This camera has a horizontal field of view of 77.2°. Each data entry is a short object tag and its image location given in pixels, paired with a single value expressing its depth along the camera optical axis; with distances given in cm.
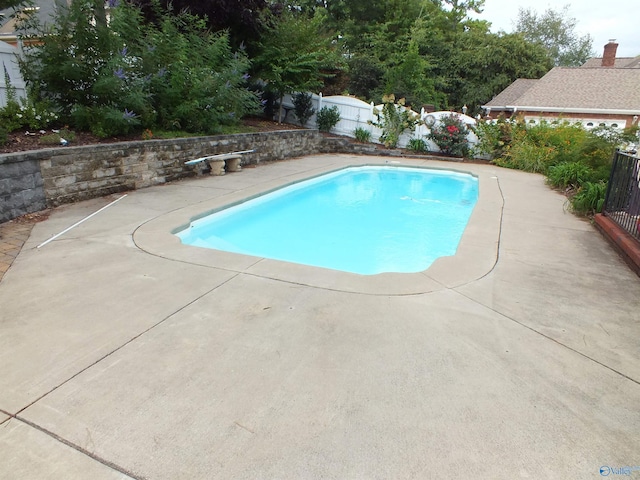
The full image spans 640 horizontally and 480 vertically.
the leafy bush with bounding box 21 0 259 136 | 657
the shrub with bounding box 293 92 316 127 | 1425
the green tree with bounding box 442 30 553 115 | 2486
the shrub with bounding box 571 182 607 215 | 611
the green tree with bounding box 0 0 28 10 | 574
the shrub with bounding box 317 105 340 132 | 1436
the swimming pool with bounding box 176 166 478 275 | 560
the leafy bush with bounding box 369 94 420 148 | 1355
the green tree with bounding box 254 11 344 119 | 1197
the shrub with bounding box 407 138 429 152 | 1377
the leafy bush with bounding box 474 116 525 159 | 1215
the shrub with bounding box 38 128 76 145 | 586
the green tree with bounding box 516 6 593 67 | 4181
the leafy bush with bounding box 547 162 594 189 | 777
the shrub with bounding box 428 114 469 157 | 1289
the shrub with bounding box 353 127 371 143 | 1427
